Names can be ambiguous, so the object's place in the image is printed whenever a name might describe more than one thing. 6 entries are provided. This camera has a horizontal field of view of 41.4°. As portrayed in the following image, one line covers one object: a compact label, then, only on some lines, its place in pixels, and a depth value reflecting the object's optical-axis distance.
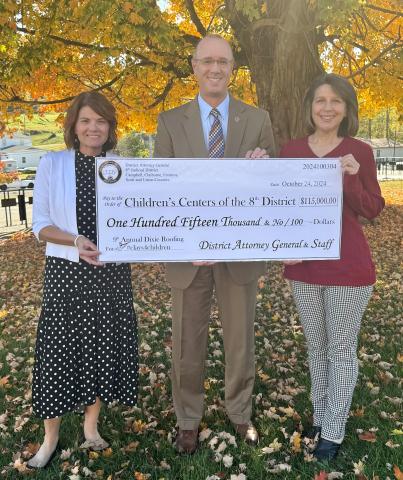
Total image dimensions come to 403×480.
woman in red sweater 3.25
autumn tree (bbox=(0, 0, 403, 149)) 7.74
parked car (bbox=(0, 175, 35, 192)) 32.25
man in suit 3.47
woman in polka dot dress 3.29
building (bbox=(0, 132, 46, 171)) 98.38
